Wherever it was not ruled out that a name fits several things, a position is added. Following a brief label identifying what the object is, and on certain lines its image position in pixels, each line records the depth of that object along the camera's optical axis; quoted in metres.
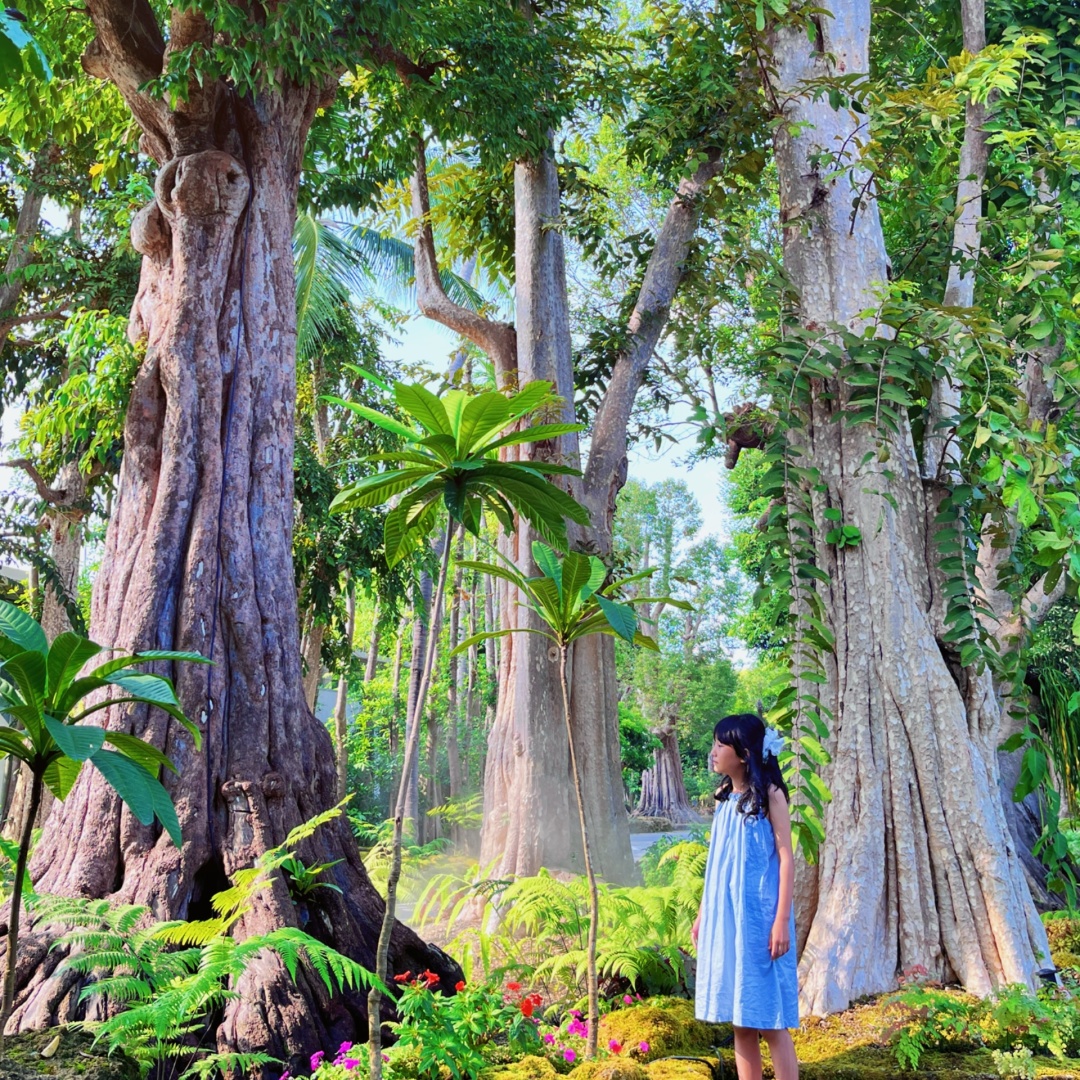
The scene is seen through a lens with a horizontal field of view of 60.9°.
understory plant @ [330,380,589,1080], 2.92
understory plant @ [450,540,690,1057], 3.25
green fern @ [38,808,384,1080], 3.01
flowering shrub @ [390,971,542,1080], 3.21
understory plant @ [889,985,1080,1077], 3.48
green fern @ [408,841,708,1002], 4.76
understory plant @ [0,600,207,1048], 2.20
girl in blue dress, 3.12
